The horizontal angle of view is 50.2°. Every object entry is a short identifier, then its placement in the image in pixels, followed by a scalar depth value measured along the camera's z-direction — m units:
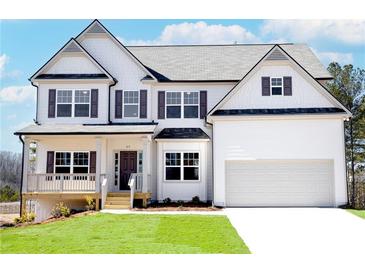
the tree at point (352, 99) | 26.47
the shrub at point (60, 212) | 17.44
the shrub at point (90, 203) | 18.00
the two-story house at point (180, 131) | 18.64
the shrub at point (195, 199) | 19.50
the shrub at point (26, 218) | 17.39
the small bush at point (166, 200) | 19.58
